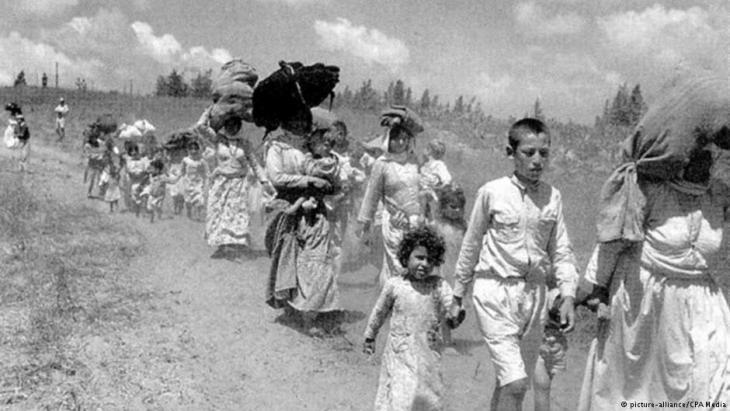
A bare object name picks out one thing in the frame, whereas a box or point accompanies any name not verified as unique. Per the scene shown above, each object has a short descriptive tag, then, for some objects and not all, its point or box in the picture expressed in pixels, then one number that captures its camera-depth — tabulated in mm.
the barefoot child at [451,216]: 7793
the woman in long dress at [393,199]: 6383
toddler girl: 4273
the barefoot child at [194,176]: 13750
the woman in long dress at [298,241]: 6770
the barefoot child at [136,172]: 14133
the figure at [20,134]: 18344
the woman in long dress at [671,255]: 3643
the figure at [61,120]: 26991
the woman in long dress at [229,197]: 9828
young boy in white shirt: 4137
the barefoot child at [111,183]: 14523
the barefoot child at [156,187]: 13680
